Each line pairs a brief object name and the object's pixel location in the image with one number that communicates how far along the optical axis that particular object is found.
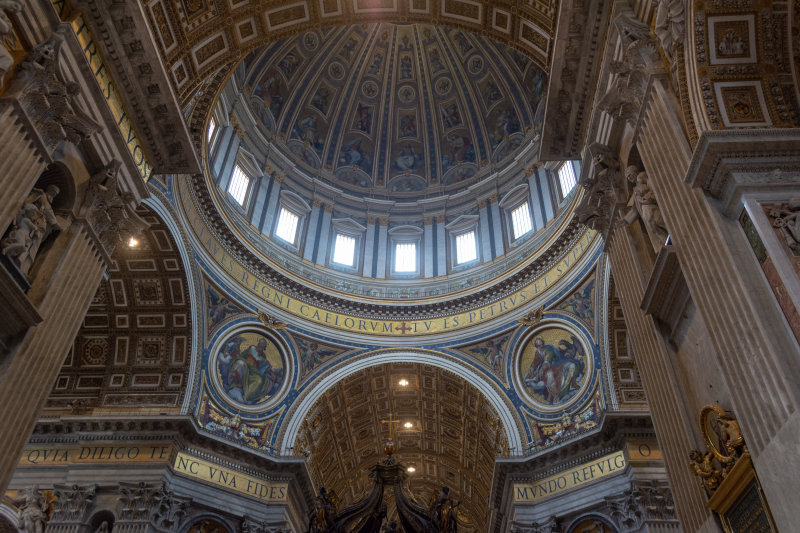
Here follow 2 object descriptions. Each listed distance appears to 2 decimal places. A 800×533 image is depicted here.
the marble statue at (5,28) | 7.16
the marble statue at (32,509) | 16.12
